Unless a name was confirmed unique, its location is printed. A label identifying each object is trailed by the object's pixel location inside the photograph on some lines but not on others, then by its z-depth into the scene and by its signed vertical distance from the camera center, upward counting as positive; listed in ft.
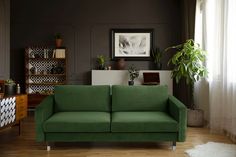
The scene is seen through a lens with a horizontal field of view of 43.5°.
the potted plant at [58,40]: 23.17 +2.89
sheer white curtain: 14.79 +0.94
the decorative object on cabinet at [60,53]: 23.00 +1.86
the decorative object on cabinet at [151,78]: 22.27 -0.09
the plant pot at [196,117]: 17.85 -2.43
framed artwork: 23.75 +2.81
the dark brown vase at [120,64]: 23.26 +1.01
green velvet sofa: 12.68 -1.76
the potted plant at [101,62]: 23.38 +1.19
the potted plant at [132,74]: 22.59 +0.22
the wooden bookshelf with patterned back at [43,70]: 23.34 +0.54
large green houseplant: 17.49 +0.53
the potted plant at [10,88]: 15.11 -0.57
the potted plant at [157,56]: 23.26 +1.62
